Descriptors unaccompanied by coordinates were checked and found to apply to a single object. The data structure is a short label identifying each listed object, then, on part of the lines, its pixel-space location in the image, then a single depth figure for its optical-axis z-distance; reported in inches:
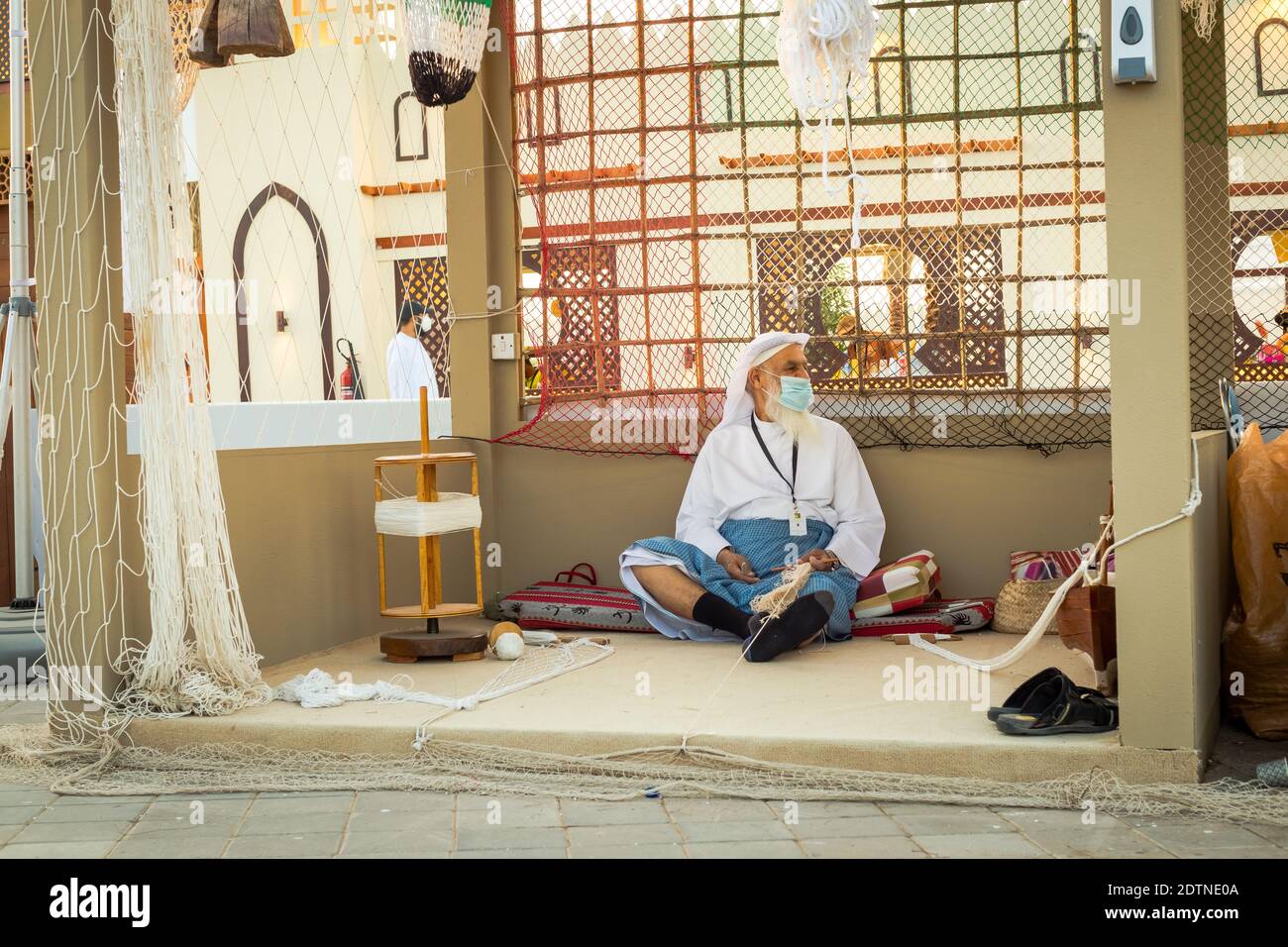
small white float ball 185.5
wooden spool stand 185.9
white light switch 224.2
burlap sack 148.6
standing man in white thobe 257.0
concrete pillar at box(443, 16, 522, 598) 222.5
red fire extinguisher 385.5
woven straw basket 191.3
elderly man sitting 194.5
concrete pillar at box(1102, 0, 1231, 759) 126.6
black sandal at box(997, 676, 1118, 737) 134.6
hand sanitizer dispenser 123.8
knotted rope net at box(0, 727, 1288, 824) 125.9
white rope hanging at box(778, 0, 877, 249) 163.2
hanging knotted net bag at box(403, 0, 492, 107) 182.7
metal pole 188.9
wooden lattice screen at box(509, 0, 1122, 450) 201.6
